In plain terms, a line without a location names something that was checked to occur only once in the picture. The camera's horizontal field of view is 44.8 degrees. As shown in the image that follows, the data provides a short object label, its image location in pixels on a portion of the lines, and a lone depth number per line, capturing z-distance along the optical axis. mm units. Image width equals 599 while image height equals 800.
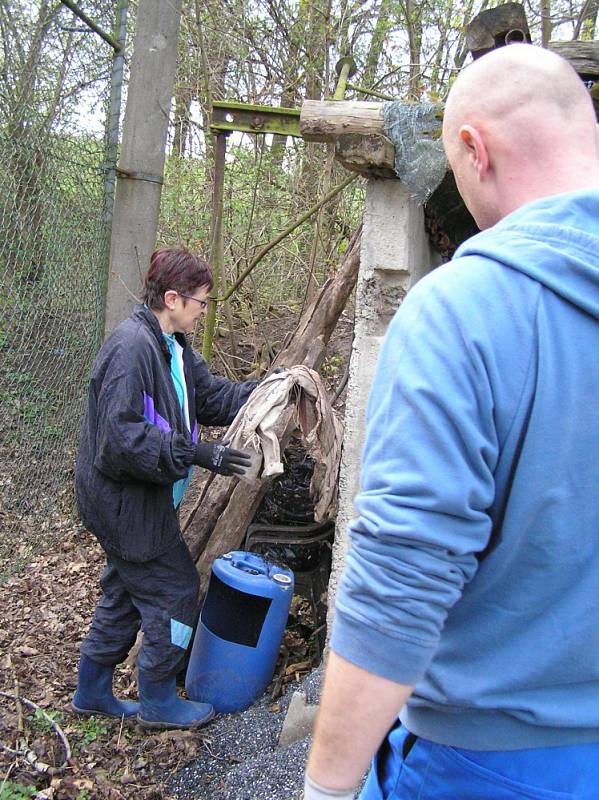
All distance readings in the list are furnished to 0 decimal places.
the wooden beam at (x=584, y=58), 2619
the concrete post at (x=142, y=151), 4598
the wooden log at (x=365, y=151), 2848
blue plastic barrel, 3439
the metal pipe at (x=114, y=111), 4633
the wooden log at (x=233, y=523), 3951
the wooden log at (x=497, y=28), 2742
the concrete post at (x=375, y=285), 3102
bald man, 990
